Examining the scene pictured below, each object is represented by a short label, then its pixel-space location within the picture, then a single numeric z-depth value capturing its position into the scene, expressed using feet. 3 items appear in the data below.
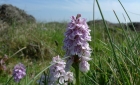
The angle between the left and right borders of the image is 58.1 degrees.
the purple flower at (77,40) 0.49
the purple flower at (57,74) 0.66
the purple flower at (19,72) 0.86
